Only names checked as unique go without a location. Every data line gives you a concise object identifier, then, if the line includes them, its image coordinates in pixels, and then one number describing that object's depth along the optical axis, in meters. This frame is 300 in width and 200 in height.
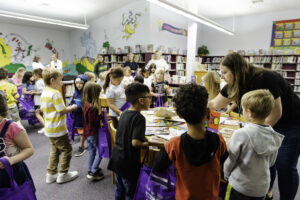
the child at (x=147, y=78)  4.58
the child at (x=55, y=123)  2.03
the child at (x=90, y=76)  3.96
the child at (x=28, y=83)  4.04
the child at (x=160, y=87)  3.54
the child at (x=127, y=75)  4.54
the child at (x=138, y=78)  3.41
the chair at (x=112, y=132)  1.70
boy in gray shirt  1.07
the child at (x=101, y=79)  4.50
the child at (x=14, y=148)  1.12
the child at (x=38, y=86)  3.85
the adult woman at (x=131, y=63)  6.55
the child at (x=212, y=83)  2.48
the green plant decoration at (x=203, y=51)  9.38
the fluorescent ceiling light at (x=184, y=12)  3.60
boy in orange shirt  0.95
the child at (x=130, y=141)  1.31
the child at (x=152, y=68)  4.93
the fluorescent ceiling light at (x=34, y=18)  5.05
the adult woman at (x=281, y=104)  1.38
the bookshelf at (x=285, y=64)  7.40
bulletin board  7.45
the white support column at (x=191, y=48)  6.29
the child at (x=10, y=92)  2.91
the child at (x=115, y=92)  2.41
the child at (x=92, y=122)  2.22
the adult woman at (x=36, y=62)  6.14
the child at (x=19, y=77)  4.48
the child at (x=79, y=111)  2.78
